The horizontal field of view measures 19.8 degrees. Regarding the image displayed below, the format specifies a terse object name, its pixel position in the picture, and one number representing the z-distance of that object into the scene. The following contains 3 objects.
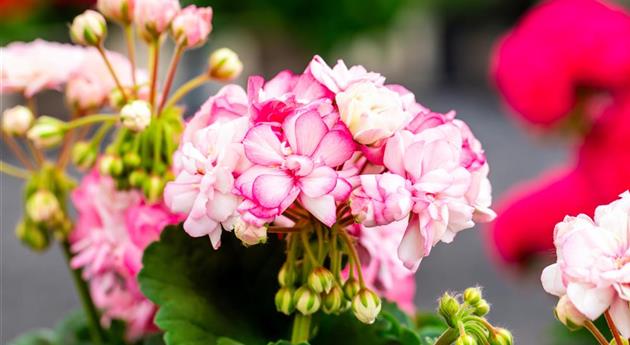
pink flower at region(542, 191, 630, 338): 0.45
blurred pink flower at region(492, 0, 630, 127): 1.08
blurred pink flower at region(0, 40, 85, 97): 0.58
